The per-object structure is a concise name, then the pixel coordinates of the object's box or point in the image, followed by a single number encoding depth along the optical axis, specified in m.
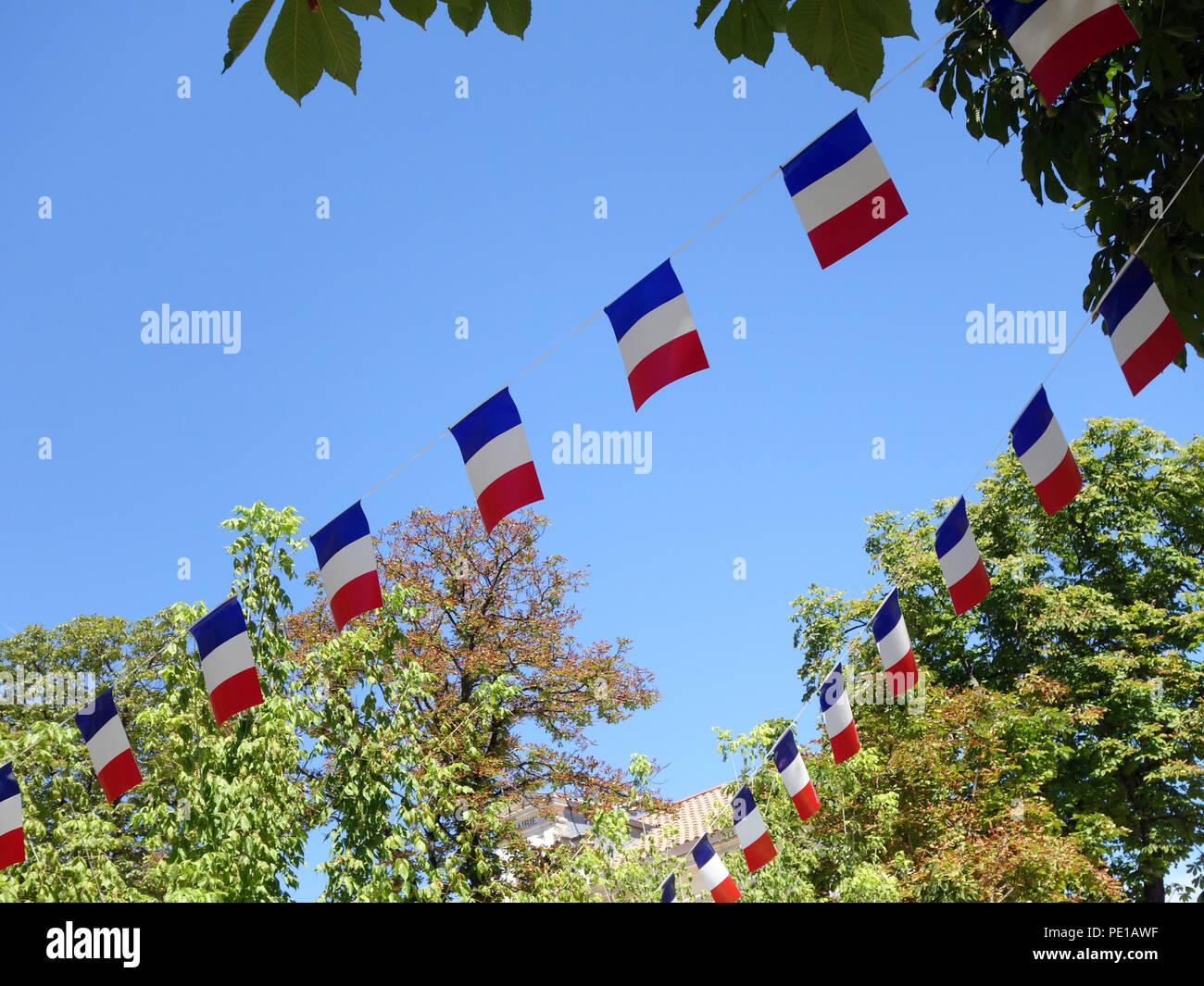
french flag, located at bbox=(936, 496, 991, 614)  7.39
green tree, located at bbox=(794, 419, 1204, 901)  18.91
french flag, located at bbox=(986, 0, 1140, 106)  4.00
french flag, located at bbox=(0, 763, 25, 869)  7.89
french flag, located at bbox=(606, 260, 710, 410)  5.53
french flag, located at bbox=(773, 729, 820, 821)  9.51
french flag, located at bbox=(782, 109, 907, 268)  4.96
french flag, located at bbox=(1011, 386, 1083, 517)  6.24
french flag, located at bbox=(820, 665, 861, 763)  9.09
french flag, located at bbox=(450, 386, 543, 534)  6.04
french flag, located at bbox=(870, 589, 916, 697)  8.60
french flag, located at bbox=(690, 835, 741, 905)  9.59
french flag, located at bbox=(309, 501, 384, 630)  6.61
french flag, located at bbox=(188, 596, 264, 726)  7.17
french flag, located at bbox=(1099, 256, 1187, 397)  4.95
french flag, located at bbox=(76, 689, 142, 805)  7.59
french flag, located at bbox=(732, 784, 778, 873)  9.54
